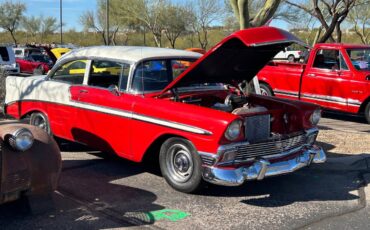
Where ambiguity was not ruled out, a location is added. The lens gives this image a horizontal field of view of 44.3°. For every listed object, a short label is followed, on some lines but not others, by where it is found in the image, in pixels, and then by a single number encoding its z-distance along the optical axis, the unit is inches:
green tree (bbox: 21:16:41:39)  2478.7
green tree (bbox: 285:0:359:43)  796.1
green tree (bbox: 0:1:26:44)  2150.6
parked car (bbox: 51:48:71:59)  674.5
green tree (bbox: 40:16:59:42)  2565.0
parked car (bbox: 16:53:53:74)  848.5
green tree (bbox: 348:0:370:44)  1594.6
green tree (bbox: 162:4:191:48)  1779.2
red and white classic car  179.5
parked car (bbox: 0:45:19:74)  717.9
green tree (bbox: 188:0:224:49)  1714.7
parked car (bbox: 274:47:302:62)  1438.2
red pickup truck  376.8
